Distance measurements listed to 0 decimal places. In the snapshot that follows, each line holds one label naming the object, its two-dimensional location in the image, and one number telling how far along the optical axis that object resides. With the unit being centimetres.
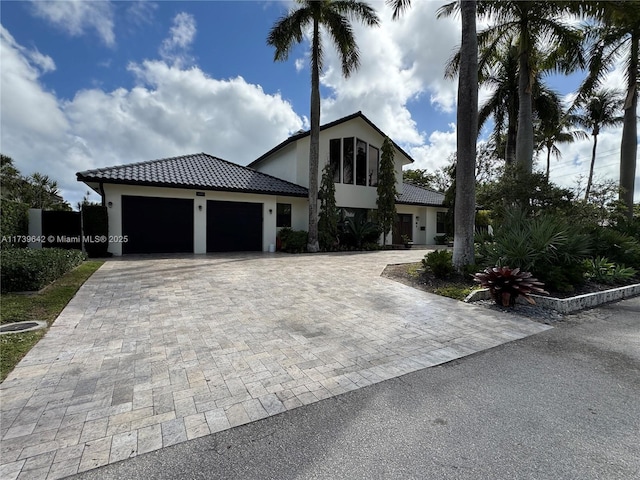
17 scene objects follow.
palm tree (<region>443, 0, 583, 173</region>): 1141
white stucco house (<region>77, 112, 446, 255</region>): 1242
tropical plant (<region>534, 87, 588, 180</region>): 1677
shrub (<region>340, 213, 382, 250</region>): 1675
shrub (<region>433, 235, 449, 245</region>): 2153
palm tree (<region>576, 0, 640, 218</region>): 1327
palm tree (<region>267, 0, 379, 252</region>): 1391
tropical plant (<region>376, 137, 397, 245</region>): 1752
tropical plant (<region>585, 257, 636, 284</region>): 787
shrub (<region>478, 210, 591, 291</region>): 682
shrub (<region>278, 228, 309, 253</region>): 1494
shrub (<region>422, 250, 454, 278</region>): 803
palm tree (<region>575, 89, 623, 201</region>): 2578
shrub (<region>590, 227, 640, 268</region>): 924
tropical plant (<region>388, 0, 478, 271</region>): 809
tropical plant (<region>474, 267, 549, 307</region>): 583
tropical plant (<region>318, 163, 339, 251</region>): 1569
